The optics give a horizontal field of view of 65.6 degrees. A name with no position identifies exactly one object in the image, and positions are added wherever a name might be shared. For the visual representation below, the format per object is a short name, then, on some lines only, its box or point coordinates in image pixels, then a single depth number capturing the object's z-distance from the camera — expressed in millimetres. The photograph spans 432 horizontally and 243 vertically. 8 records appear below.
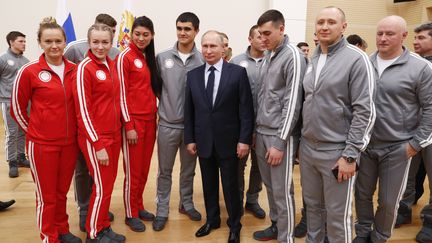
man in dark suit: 2359
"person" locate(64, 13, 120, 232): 2621
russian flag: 5273
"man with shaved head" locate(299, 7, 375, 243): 1841
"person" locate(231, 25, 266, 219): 2871
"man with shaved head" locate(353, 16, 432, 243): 2127
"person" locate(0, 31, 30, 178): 4176
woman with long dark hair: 2520
